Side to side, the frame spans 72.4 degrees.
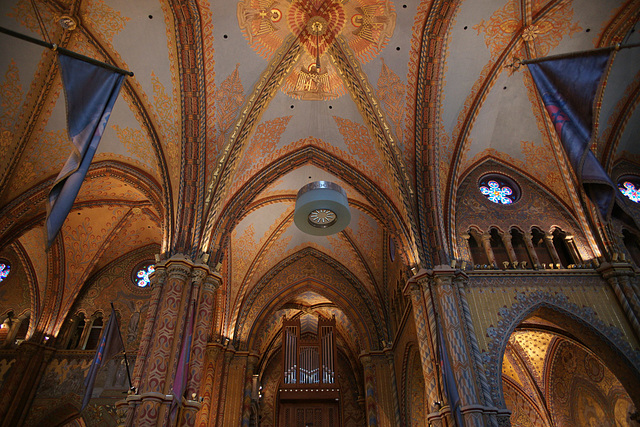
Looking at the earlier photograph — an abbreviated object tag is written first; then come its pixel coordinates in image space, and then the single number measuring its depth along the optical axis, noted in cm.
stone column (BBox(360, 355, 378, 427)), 1314
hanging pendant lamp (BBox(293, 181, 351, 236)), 761
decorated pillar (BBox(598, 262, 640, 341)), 894
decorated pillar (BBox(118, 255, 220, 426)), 722
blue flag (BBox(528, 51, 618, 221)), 531
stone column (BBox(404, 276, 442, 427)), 848
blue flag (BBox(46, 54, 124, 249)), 452
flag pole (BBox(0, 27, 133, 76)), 420
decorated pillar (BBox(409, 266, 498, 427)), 776
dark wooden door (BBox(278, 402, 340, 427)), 1372
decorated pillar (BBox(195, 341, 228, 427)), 1185
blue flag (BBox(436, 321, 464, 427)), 764
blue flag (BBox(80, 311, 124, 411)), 862
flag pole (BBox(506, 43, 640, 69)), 522
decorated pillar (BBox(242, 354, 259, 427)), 1275
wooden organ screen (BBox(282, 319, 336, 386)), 1456
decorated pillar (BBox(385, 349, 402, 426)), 1229
